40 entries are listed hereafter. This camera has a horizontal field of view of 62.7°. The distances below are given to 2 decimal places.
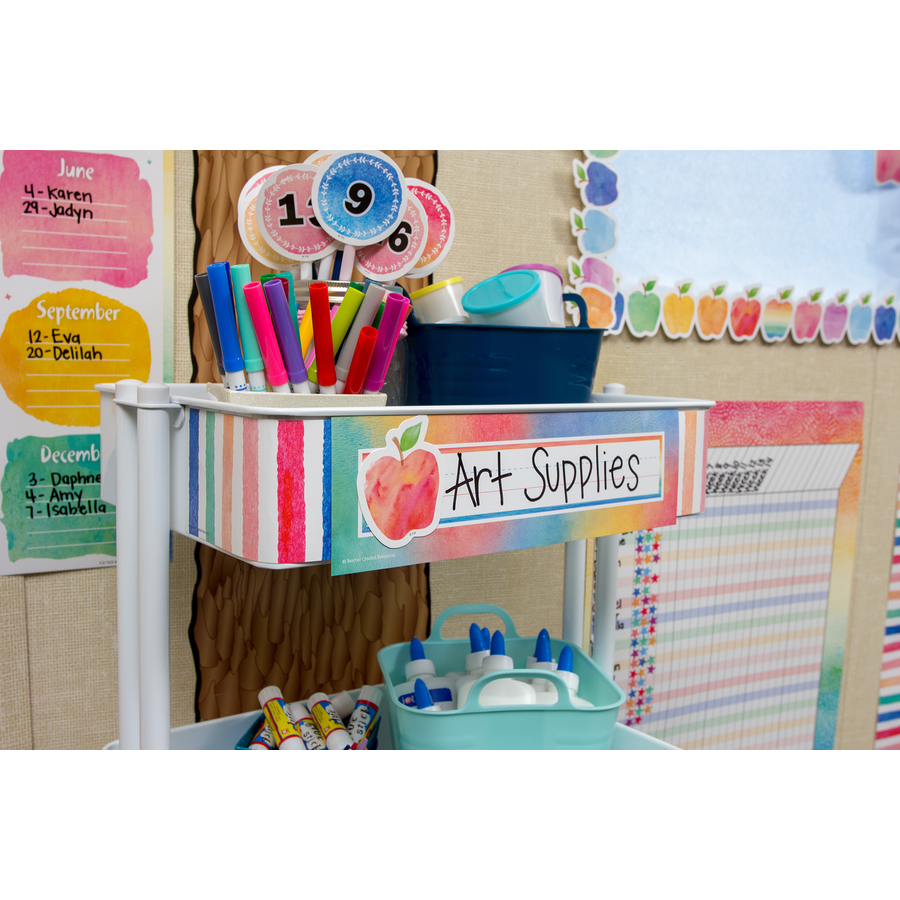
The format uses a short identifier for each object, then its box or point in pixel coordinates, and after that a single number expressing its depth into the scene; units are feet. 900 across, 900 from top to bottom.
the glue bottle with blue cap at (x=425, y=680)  2.60
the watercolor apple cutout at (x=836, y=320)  4.09
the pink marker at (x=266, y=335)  1.87
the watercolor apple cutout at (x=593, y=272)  3.51
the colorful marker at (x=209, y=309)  1.93
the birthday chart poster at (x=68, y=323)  2.73
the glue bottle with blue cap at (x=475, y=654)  2.75
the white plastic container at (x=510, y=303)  2.33
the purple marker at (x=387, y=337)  1.95
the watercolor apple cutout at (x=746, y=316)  3.88
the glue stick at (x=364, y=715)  2.66
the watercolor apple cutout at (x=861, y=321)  4.14
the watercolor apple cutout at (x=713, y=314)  3.80
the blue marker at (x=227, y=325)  1.90
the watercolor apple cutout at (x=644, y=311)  3.63
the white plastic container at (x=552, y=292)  2.41
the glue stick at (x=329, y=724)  2.53
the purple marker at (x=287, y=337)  1.87
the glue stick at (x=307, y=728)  2.52
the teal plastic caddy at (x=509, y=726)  2.36
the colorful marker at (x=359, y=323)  1.99
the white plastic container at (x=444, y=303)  2.45
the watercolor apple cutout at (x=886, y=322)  4.20
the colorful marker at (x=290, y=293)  1.91
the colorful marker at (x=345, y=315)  1.98
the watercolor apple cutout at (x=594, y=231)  3.50
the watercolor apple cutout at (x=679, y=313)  3.72
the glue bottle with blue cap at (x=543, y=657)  2.76
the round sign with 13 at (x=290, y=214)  2.24
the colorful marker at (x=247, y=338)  1.91
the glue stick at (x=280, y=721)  2.49
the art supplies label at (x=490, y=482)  1.80
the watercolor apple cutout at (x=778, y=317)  3.96
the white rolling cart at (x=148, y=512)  1.96
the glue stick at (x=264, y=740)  2.50
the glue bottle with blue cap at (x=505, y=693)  2.42
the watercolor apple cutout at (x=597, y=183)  3.48
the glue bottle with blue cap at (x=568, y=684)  2.47
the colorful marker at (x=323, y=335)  1.88
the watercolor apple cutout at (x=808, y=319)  4.02
